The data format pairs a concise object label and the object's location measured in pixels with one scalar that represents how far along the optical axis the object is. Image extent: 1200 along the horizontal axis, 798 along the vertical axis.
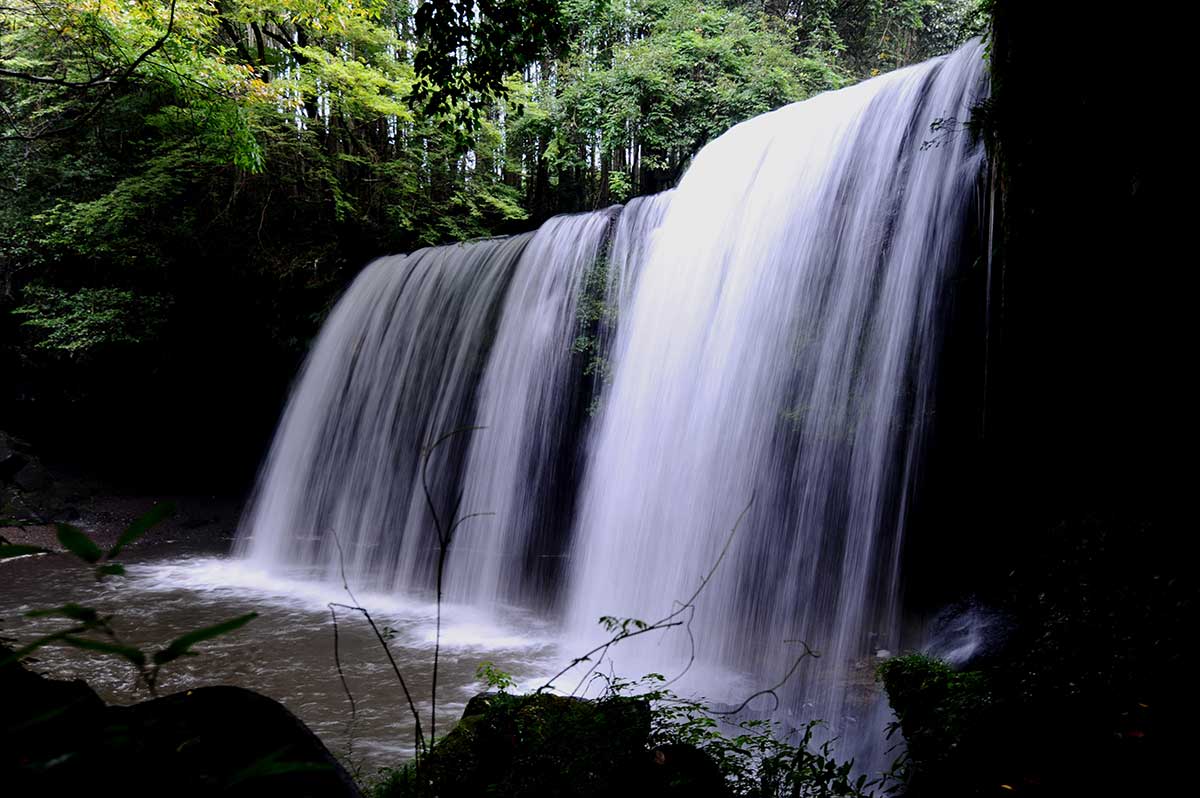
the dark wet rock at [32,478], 11.98
